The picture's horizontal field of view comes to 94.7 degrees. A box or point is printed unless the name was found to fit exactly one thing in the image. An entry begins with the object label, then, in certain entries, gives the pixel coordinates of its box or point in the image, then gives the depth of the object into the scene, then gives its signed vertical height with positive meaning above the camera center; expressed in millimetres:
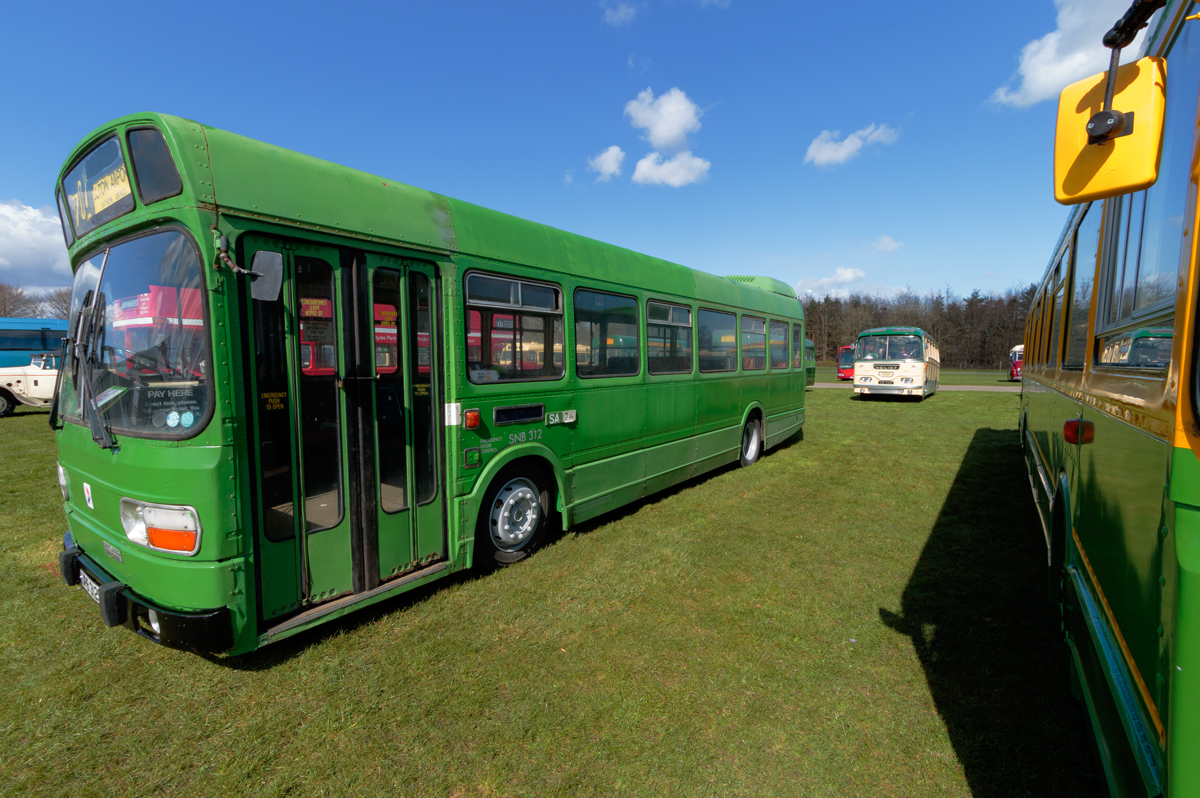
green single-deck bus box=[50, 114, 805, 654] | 3021 -220
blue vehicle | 18625 +378
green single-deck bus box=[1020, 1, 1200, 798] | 1341 -207
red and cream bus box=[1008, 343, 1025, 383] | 34178 -473
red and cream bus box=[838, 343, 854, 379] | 36969 -474
